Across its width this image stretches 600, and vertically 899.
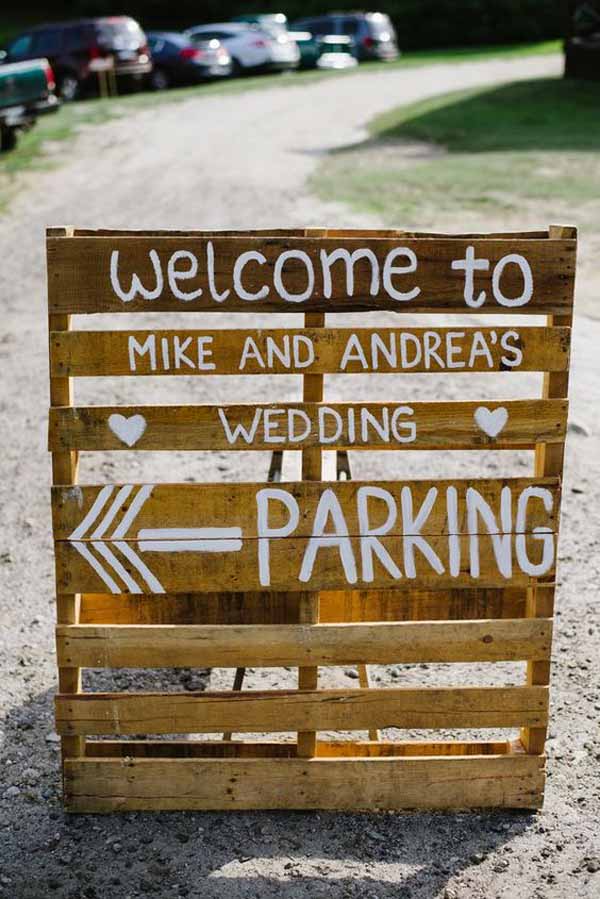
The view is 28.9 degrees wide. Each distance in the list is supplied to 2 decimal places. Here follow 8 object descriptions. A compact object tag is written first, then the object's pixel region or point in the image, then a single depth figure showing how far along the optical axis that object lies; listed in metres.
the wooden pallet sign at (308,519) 3.38
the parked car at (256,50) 30.30
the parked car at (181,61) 28.02
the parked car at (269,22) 32.66
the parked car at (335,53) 33.00
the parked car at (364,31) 34.00
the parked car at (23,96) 17.11
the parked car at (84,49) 25.55
